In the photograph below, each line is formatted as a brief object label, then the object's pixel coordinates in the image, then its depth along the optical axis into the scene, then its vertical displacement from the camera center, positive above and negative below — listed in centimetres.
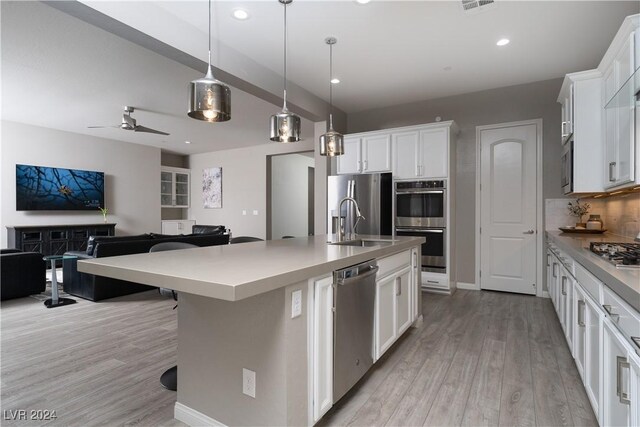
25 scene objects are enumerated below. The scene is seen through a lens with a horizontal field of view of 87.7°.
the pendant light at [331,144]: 292 +60
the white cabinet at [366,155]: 484 +85
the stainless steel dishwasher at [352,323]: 181 -65
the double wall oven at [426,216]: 449 -6
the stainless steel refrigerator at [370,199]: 464 +18
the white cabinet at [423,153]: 443 +81
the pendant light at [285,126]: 239 +62
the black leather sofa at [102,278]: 412 -80
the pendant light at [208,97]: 170 +60
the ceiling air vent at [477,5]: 266 +168
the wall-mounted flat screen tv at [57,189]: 625 +47
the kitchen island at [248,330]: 136 -57
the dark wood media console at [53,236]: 602 -47
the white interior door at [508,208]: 440 +5
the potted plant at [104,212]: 732 -1
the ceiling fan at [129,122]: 500 +135
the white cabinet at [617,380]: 119 -67
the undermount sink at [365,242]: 267 -26
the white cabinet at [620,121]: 214 +65
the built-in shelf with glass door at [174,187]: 898 +69
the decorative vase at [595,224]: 354 -13
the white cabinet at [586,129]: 294 +74
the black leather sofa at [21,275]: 411 -80
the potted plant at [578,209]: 401 +3
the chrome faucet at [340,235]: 284 -20
